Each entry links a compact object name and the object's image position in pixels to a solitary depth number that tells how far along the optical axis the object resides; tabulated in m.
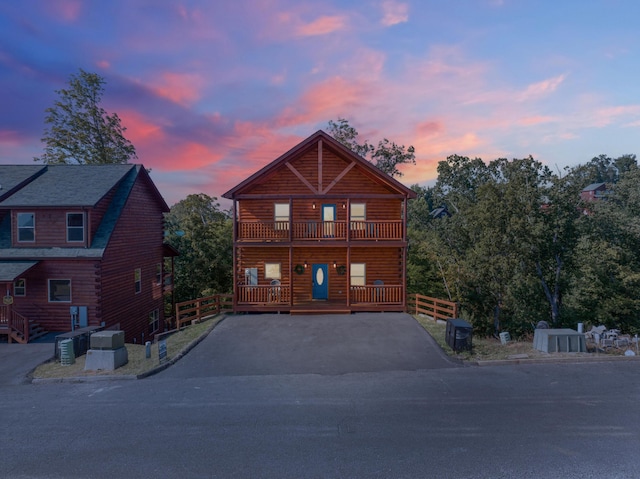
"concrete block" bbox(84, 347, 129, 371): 11.78
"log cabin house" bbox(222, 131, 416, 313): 19.83
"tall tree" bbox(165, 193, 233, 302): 30.09
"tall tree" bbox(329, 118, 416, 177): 37.25
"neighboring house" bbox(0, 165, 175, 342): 18.09
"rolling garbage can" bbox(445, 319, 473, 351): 13.00
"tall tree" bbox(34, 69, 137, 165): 33.81
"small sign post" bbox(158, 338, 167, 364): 12.21
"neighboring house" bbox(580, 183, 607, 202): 90.53
